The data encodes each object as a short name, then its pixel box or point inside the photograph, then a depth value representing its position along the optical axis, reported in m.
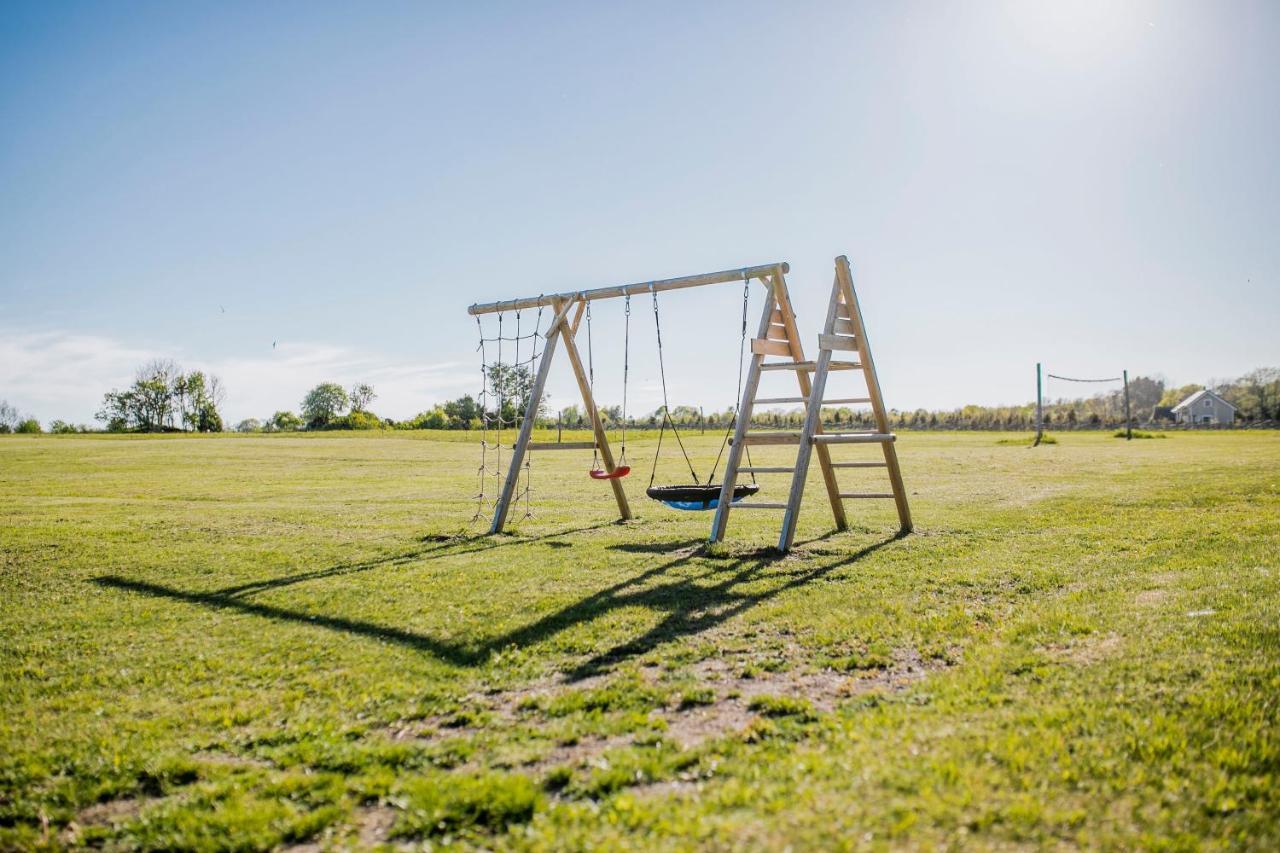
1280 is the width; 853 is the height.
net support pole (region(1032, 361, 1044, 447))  40.69
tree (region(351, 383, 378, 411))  107.88
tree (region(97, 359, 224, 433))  79.00
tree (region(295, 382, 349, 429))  111.00
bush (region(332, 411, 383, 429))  68.38
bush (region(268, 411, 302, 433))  90.50
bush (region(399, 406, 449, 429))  66.69
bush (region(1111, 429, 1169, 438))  45.35
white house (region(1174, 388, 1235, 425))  81.38
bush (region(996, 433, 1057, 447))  39.94
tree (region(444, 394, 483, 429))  62.21
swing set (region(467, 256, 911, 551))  9.88
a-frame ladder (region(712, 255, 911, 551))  9.69
